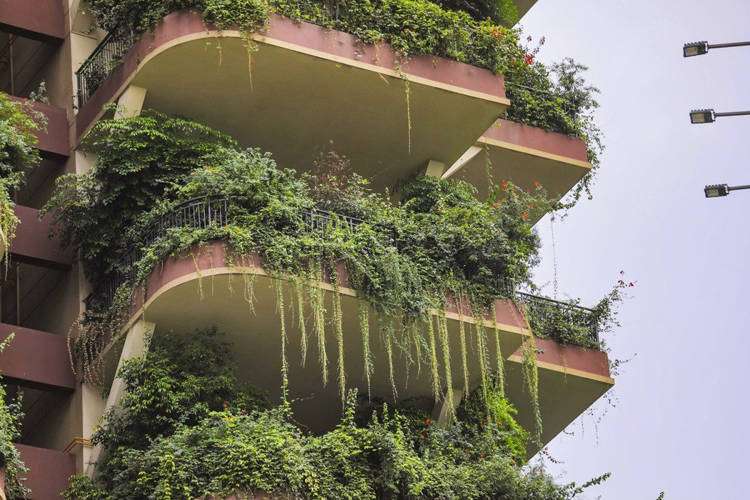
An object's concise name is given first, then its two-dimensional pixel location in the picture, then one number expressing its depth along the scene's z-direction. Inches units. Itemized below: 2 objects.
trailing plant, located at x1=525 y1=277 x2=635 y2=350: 1305.4
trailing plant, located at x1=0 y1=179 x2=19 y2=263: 1125.5
